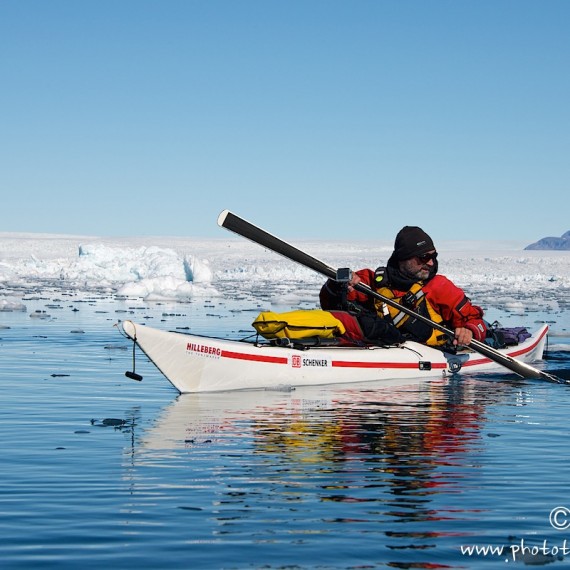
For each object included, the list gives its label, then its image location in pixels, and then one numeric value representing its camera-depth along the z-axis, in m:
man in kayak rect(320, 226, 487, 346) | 10.59
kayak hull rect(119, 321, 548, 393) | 9.38
